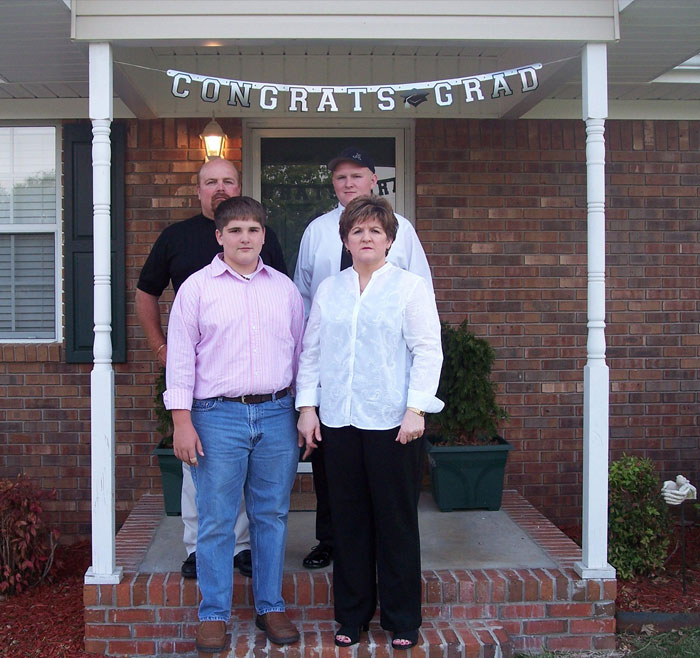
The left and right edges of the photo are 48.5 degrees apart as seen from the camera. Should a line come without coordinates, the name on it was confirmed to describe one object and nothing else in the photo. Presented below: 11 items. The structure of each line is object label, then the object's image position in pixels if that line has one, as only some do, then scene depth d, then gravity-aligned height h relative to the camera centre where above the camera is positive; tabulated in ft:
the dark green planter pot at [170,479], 14.25 -2.89
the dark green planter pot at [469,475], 14.48 -2.89
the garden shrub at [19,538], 13.48 -3.74
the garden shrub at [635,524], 13.38 -3.52
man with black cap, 11.15 +1.01
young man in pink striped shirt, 9.71 -0.96
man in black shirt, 11.03 +0.88
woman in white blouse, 9.64 -1.02
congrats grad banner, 11.21 +3.38
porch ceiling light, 15.49 +3.67
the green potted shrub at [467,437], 14.51 -2.21
